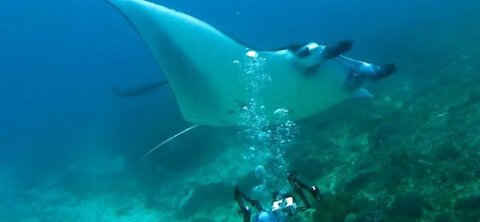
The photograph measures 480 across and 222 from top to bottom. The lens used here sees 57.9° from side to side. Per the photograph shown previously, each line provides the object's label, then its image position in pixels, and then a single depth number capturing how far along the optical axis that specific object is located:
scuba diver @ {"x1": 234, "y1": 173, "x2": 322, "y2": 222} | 4.55
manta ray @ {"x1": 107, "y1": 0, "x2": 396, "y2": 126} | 4.00
